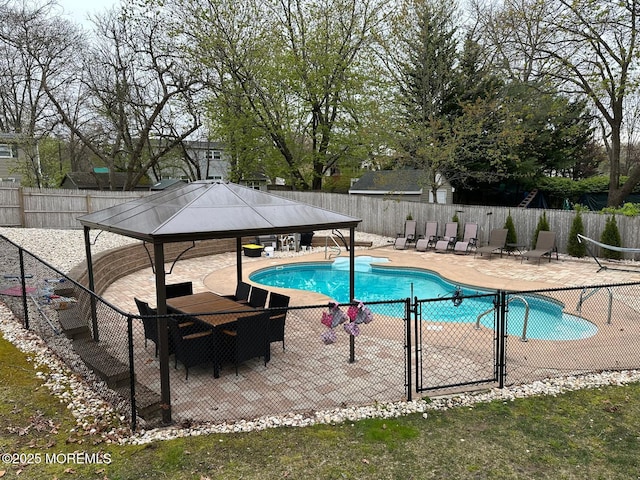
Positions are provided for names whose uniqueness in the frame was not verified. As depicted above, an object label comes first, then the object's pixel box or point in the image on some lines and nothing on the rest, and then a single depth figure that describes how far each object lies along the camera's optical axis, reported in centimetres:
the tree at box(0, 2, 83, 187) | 2170
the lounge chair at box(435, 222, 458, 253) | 1667
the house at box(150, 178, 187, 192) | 4069
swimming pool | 843
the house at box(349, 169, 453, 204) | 2317
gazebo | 482
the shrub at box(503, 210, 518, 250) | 1605
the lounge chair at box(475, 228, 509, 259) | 1518
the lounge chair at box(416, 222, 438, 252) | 1711
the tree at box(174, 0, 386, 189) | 2250
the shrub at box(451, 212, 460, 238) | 1750
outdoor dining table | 608
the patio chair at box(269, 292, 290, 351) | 654
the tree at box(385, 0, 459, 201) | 1962
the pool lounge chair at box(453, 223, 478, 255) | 1627
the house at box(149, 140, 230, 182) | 3822
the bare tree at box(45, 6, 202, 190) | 2346
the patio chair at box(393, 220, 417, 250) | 1764
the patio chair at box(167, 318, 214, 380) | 585
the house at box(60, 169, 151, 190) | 3827
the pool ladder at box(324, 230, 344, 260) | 1602
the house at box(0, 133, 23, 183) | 2709
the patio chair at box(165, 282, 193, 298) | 806
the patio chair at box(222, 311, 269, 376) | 595
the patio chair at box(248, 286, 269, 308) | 763
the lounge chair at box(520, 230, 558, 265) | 1409
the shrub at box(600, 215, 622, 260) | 1403
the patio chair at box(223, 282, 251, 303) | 817
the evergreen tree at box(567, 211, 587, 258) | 1466
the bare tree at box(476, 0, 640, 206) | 1630
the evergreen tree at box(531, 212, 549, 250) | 1548
